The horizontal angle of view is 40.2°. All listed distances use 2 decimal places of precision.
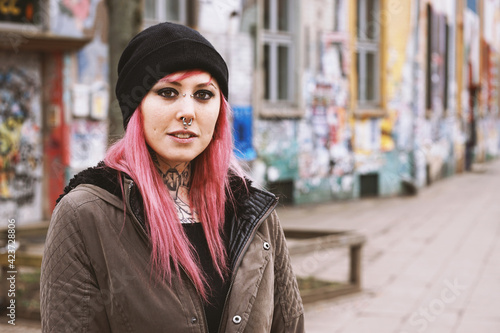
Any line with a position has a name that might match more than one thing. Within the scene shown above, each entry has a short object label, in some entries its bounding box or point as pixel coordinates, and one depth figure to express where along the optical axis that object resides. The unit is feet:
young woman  5.51
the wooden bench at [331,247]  19.53
